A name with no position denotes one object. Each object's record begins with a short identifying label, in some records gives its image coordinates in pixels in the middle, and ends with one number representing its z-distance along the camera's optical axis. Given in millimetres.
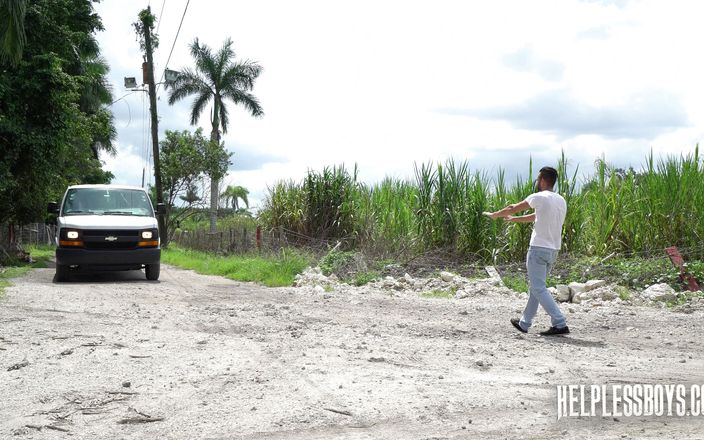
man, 7547
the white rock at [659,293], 10375
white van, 13859
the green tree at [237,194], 69600
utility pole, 30156
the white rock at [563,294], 10745
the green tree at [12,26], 17234
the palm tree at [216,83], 46500
